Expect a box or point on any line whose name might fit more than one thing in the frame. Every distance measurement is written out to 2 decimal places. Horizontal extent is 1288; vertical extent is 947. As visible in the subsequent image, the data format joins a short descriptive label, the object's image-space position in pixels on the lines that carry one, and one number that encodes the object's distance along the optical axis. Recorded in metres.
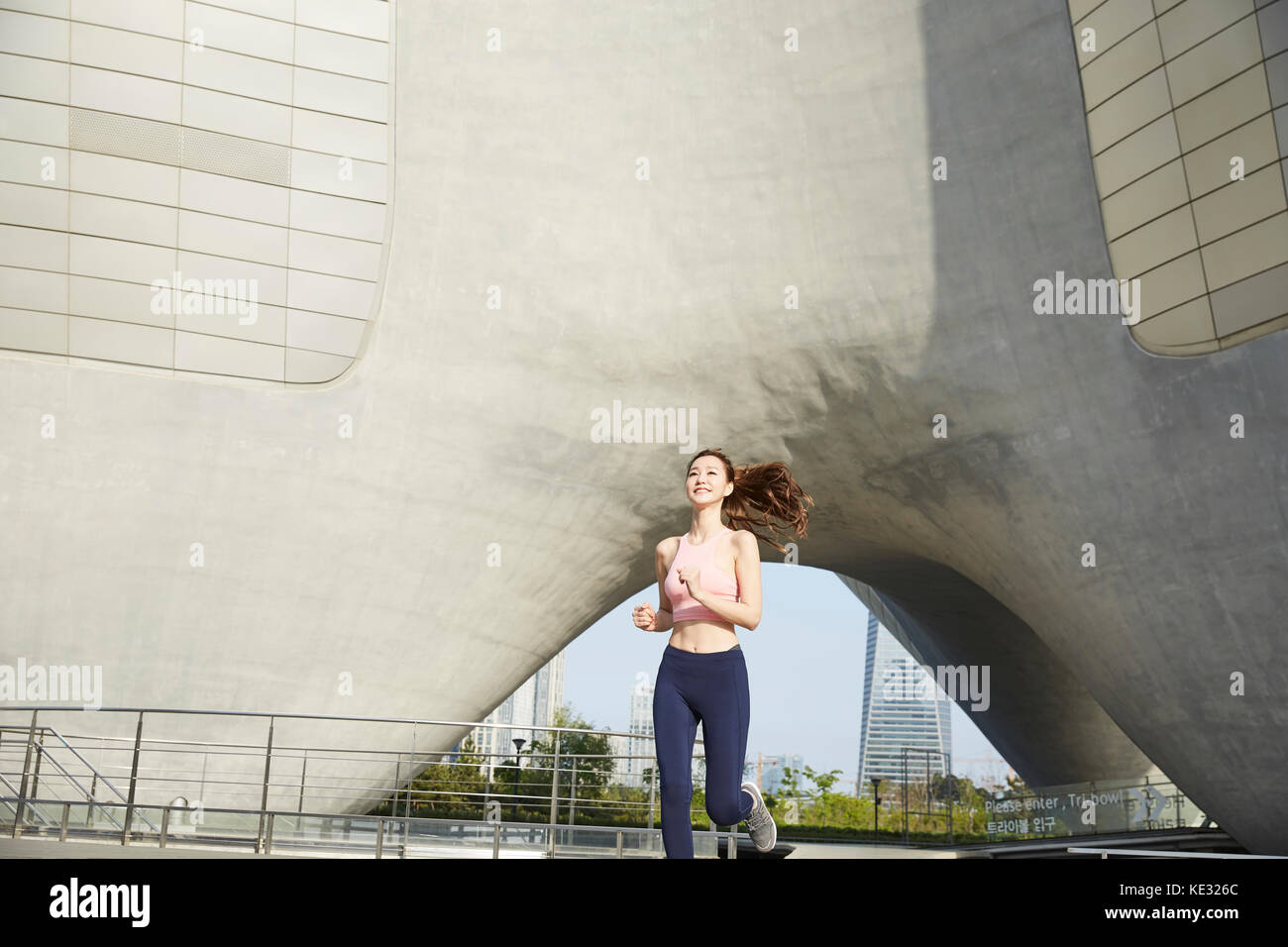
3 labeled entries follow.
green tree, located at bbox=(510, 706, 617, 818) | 27.77
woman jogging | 3.99
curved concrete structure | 12.31
